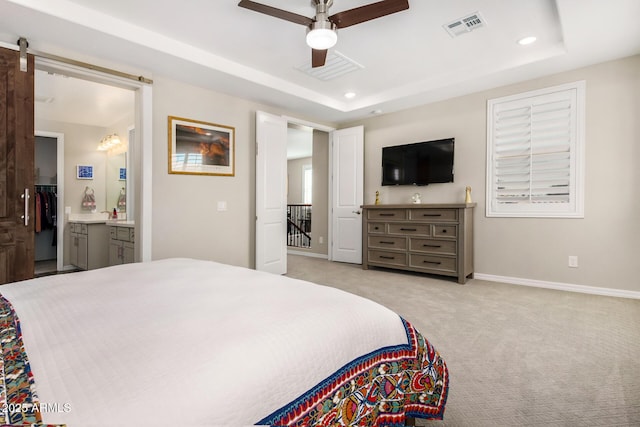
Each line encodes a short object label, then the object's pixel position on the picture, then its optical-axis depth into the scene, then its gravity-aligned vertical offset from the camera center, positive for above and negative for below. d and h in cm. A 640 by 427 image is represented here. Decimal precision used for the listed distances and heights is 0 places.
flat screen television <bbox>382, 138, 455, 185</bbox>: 452 +71
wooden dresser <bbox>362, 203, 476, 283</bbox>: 401 -38
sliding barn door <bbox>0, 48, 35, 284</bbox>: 262 +32
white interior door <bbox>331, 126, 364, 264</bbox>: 545 +28
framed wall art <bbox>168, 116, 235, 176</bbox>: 372 +75
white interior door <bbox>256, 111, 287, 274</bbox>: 439 +23
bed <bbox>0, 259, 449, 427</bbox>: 62 -36
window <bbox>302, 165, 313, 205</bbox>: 1042 +92
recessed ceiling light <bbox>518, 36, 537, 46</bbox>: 316 +171
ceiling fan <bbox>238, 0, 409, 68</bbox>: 225 +143
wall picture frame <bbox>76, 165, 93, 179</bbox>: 564 +65
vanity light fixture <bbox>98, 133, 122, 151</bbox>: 536 +112
